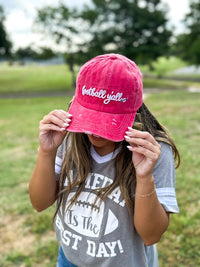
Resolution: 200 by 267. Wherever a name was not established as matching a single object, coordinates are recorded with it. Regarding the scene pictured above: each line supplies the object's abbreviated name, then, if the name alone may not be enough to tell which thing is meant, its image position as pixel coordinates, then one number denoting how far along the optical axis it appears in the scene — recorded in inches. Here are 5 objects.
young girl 47.3
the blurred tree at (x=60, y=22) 869.8
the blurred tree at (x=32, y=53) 978.3
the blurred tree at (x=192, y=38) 941.8
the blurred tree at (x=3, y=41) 1085.1
